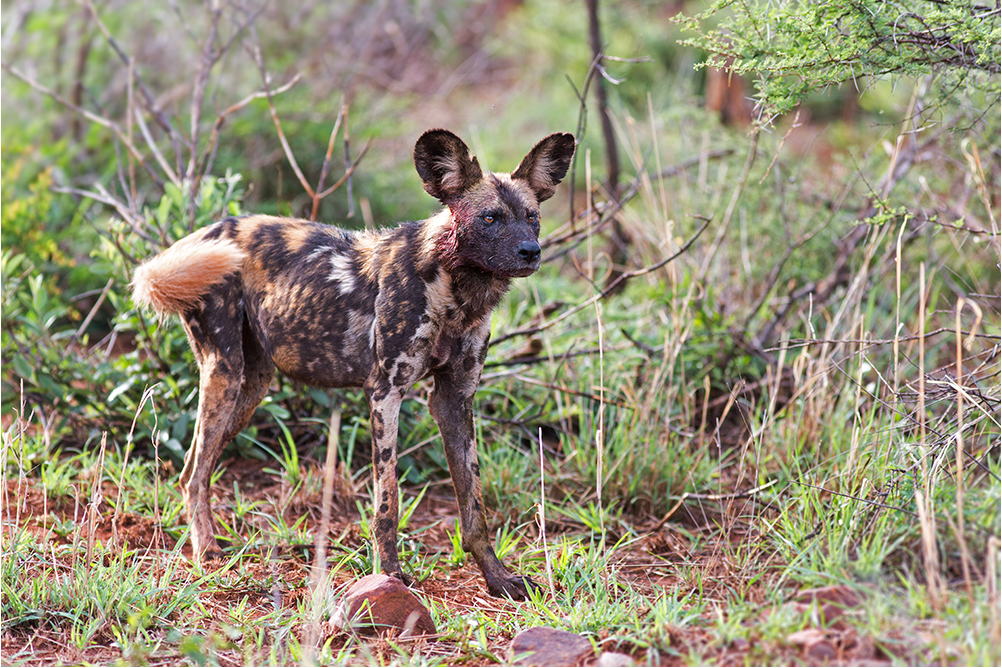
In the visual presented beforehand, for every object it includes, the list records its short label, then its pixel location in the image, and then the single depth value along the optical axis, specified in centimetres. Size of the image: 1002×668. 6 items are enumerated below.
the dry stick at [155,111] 1078
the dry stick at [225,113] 979
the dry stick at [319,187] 971
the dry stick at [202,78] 1022
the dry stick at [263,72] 977
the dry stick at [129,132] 999
